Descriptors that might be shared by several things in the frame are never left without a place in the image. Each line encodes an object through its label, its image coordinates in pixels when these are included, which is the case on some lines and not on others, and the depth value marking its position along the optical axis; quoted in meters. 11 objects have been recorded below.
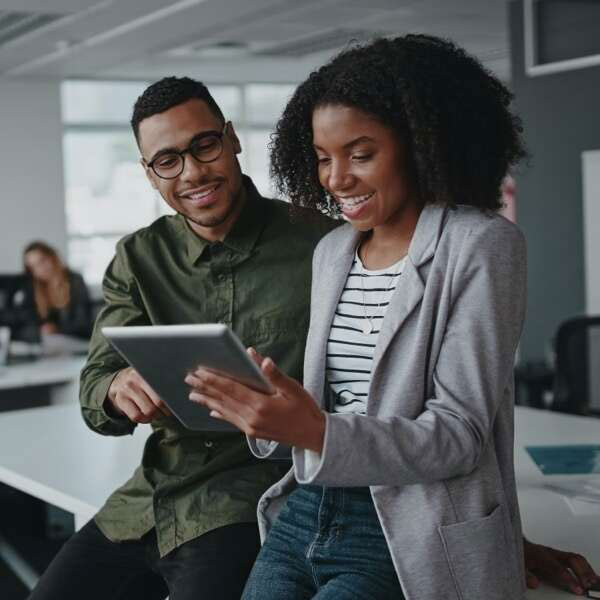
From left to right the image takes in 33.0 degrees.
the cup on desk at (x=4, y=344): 4.64
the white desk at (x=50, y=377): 4.26
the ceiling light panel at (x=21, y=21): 7.00
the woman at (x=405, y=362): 1.39
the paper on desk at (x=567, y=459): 2.23
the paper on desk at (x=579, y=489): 2.00
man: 1.90
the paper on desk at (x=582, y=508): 1.93
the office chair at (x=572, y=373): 3.65
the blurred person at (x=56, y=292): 6.88
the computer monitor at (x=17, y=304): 5.19
